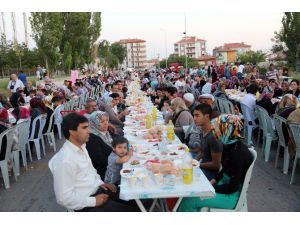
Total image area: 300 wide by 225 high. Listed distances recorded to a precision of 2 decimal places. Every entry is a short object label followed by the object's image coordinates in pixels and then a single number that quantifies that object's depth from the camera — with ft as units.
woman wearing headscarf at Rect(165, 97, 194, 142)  13.53
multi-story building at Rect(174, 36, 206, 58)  346.10
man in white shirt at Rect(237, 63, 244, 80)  43.61
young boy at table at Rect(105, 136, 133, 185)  9.06
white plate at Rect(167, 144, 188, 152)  10.11
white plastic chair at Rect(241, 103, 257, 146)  17.00
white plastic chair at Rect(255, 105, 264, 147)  16.03
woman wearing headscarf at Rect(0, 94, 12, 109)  22.10
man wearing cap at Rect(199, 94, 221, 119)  15.24
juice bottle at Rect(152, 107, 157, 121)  15.51
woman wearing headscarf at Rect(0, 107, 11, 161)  14.23
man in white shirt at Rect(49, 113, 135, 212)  6.80
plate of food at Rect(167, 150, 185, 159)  9.39
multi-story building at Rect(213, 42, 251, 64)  256.60
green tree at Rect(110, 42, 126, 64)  196.36
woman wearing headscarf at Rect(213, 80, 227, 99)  23.86
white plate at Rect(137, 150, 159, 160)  9.47
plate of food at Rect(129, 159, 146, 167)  8.73
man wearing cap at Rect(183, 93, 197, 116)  15.73
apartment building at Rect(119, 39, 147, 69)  365.81
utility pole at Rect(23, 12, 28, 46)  64.71
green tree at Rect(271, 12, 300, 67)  54.72
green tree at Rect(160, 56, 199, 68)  166.02
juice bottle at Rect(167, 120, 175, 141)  11.52
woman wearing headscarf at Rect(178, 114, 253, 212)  7.52
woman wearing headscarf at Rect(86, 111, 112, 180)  9.91
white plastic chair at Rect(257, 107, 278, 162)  14.45
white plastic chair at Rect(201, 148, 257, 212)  7.49
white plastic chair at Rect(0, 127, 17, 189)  12.63
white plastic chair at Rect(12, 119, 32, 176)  14.23
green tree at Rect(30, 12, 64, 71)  58.33
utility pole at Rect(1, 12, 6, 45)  64.74
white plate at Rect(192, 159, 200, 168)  8.01
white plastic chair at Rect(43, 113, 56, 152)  18.35
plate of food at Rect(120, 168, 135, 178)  7.63
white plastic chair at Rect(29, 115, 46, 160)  16.43
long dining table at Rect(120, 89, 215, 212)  6.93
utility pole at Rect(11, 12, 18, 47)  63.45
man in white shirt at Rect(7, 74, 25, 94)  31.38
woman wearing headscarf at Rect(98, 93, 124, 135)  17.19
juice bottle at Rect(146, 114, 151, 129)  13.81
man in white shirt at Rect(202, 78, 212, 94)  27.89
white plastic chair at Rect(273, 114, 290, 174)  12.74
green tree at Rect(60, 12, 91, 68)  78.47
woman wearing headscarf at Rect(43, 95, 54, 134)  18.28
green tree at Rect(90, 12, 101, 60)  94.43
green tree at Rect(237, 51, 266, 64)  119.54
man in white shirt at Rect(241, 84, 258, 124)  17.20
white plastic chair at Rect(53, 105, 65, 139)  20.48
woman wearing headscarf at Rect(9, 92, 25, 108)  25.00
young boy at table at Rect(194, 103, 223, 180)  8.59
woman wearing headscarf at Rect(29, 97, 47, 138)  16.74
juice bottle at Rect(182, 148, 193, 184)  7.25
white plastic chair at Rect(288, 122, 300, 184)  11.28
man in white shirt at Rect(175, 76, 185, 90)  32.95
